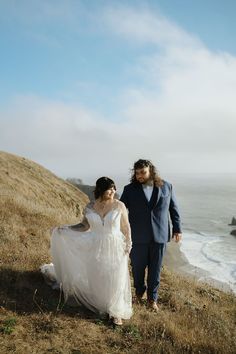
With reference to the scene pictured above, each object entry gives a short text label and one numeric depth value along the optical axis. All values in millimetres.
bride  6391
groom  7137
